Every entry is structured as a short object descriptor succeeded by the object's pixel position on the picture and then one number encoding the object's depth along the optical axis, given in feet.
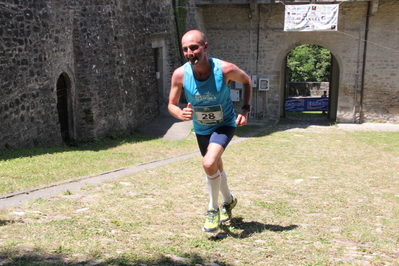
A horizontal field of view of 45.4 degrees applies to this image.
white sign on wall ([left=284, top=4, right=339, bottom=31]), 52.49
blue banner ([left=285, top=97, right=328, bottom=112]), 78.59
